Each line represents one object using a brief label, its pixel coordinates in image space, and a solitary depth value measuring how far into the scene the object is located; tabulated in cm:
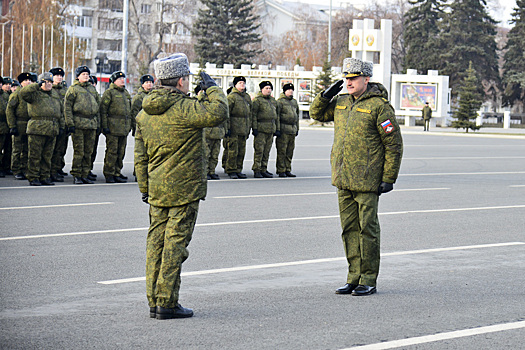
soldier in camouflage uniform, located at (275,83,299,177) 1908
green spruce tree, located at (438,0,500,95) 7756
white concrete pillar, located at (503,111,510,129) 6412
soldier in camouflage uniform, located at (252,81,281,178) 1880
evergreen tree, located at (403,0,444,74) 8125
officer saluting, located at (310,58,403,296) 751
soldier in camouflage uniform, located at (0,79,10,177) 1753
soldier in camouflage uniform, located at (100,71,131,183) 1683
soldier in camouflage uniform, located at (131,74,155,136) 1742
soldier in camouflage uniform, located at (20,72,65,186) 1594
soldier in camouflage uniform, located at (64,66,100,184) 1631
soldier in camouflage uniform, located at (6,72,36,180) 1672
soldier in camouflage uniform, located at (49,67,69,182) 1692
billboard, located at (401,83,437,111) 5847
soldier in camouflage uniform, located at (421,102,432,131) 5295
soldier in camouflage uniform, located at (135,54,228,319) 641
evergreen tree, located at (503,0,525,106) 7738
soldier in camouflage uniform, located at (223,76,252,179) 1848
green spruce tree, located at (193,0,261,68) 7762
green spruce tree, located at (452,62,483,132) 5231
